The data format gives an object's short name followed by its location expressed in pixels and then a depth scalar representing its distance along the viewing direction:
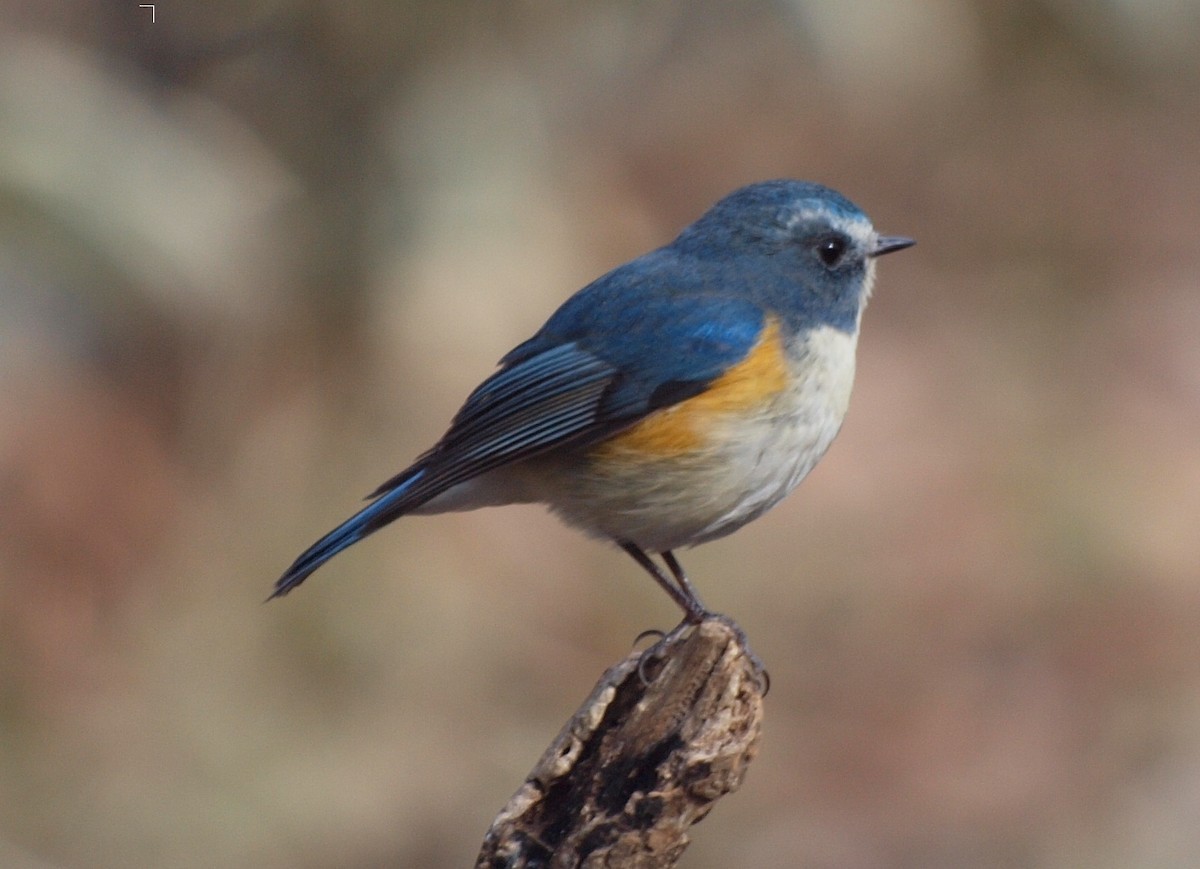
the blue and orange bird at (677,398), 6.06
